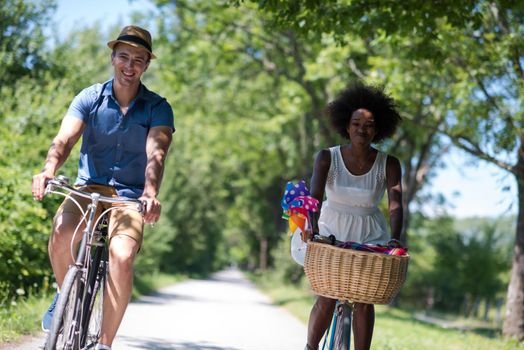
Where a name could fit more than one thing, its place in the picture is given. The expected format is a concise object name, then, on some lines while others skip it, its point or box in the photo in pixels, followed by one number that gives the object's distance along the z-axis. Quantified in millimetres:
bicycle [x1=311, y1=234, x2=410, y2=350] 9953
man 9641
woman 10789
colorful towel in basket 9952
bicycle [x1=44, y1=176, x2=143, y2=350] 8477
